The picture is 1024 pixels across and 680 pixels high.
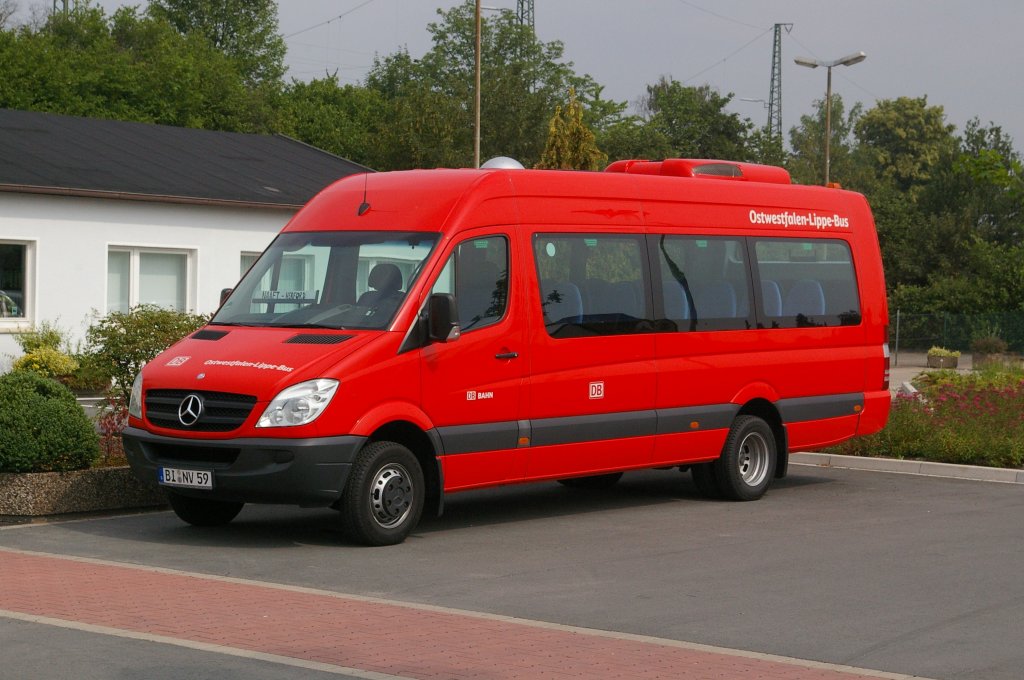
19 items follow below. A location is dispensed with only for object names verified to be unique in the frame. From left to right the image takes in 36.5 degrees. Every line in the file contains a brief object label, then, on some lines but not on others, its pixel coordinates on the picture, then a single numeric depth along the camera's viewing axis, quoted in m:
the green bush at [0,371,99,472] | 12.07
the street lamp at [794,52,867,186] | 48.09
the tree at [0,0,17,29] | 82.00
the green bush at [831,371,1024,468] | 16.61
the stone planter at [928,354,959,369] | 45.91
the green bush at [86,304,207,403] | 14.96
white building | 25.98
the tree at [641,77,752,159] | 83.49
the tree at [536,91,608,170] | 38.47
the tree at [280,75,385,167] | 79.50
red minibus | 10.78
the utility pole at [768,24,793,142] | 95.06
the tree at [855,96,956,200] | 111.38
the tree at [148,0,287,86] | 87.56
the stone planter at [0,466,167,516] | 12.08
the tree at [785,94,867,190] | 104.38
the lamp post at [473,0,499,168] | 35.75
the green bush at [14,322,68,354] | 25.03
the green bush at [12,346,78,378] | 24.34
